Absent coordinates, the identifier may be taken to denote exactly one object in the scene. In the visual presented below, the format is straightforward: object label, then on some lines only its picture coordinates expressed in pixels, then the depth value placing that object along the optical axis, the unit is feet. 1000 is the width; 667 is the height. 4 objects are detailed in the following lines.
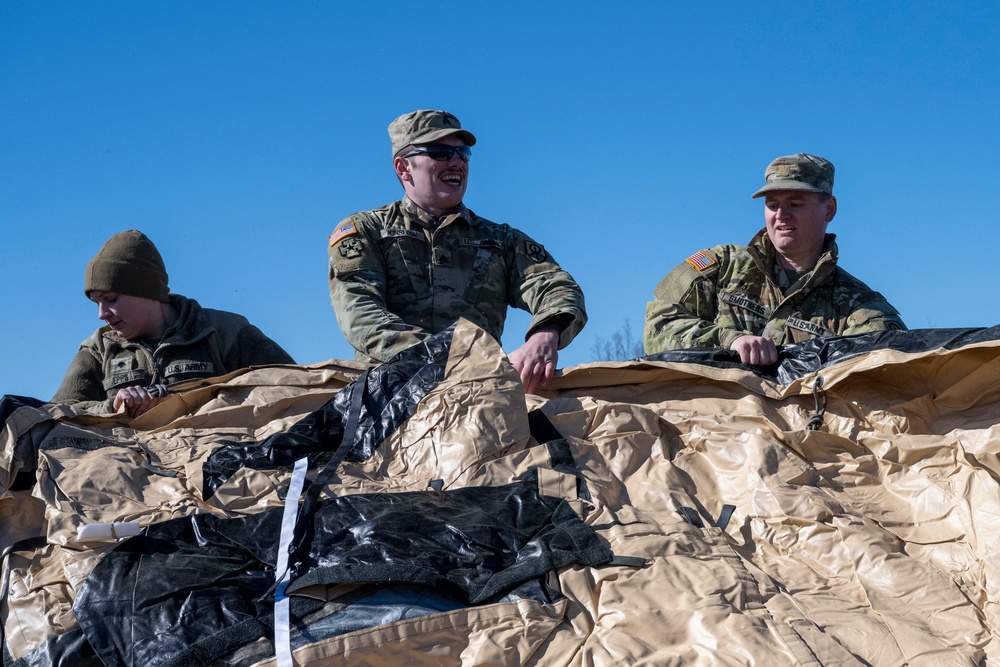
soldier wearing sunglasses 16.63
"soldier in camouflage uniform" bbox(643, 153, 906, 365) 17.15
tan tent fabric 9.40
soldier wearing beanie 16.17
